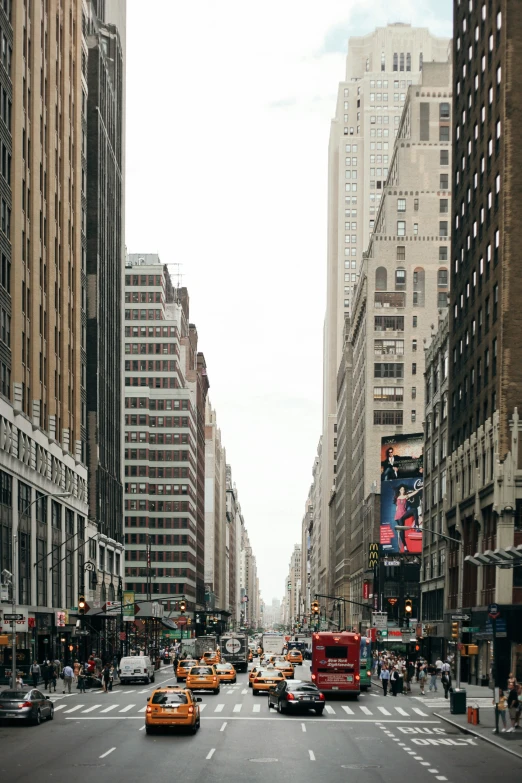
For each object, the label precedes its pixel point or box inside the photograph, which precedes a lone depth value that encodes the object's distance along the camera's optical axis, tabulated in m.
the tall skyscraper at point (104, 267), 108.94
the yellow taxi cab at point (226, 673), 75.62
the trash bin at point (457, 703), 47.03
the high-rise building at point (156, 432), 172.38
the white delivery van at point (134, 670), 70.50
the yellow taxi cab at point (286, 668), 70.31
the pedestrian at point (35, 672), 65.61
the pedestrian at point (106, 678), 63.84
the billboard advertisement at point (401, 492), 120.31
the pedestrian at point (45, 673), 66.14
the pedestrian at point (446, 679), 60.41
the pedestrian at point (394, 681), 61.12
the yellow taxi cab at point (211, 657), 90.59
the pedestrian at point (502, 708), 38.38
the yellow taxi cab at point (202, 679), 60.25
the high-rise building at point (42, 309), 72.50
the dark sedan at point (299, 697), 45.34
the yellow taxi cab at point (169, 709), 36.88
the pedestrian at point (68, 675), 63.84
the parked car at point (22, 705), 40.28
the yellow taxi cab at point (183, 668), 71.56
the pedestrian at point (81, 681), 64.56
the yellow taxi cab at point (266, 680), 61.47
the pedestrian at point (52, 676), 66.31
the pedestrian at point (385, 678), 61.91
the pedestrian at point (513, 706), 38.97
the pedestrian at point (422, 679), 61.72
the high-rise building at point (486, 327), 65.50
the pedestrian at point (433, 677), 62.53
